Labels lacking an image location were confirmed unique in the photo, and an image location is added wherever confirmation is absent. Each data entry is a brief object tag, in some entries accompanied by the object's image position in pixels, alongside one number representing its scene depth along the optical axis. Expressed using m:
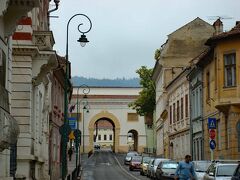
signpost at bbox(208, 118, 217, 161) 31.01
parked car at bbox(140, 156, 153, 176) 52.67
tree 92.69
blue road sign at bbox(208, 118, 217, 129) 31.19
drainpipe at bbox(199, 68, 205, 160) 46.22
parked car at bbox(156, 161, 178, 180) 38.34
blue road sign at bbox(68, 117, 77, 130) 37.52
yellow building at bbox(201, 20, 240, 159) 37.91
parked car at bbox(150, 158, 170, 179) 43.66
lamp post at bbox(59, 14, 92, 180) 28.11
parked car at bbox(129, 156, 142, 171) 65.03
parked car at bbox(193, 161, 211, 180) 29.45
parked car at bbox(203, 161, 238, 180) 21.44
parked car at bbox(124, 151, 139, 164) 79.18
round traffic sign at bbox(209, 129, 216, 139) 31.30
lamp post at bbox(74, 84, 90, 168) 40.44
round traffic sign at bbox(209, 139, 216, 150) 30.95
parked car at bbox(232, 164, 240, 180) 15.85
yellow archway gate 113.63
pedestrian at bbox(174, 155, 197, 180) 21.08
